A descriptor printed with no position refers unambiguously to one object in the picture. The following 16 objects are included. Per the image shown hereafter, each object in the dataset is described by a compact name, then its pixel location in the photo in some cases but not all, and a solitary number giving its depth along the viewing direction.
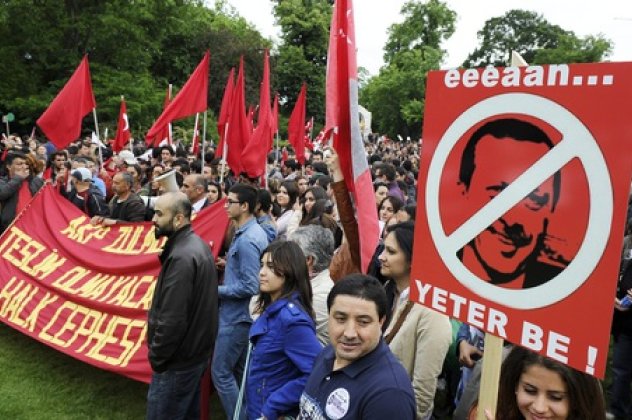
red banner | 4.73
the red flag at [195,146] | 11.14
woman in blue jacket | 2.67
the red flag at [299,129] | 12.21
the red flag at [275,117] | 10.45
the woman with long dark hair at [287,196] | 6.58
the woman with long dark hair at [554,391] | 1.68
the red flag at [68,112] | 8.02
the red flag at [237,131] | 7.84
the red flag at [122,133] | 11.73
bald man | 3.32
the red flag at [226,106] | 8.76
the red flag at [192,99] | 8.39
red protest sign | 1.30
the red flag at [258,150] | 7.78
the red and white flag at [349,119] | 2.99
